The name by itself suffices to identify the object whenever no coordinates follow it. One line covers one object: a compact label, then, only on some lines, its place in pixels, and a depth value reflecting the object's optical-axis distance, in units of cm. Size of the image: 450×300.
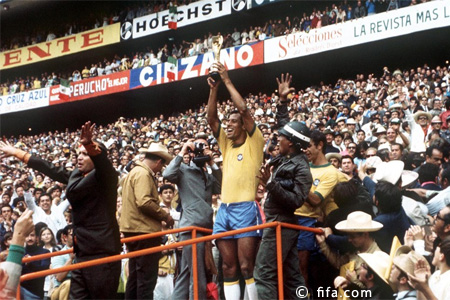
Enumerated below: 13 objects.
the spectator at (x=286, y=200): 449
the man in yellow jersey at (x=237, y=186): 474
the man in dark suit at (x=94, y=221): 412
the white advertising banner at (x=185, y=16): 2372
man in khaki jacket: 516
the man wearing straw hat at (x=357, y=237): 465
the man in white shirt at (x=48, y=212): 907
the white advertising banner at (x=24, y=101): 2805
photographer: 554
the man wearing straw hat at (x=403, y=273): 421
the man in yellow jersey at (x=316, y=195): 488
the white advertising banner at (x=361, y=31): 1616
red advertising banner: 2527
